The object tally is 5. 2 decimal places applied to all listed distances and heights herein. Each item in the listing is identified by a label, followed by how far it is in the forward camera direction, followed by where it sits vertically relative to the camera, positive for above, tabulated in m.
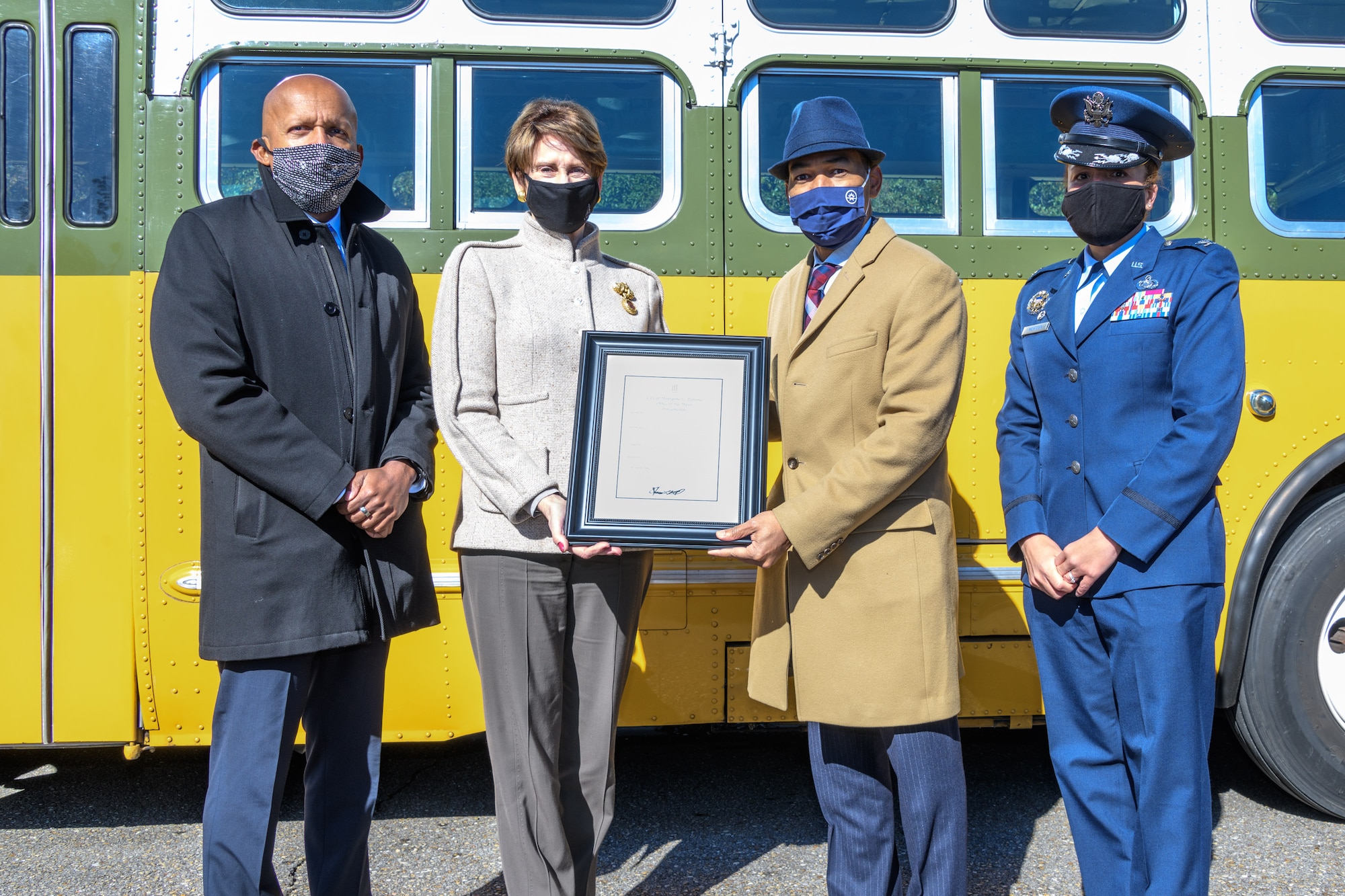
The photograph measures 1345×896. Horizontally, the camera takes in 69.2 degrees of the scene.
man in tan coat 2.14 -0.18
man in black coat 2.07 -0.05
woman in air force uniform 2.09 -0.12
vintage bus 2.90 +0.72
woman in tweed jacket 2.22 -0.15
